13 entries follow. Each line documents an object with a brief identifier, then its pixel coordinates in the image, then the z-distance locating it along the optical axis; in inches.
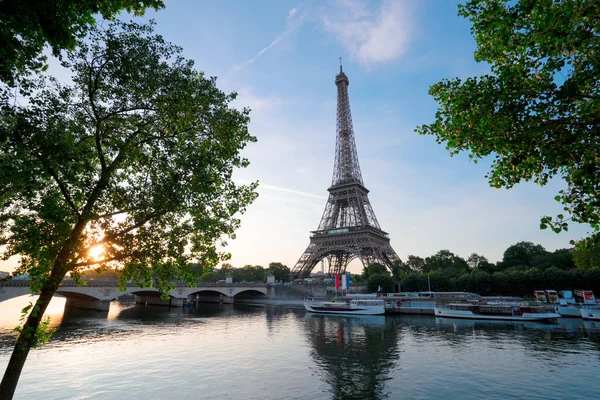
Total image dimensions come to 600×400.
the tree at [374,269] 3357.8
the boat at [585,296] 2049.7
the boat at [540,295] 2200.4
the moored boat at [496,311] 1736.0
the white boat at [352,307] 2198.0
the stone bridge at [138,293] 1721.2
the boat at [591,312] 1733.5
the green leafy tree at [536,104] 369.1
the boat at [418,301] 2219.5
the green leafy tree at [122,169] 388.2
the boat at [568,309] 1898.5
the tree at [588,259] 2714.1
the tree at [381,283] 3097.9
